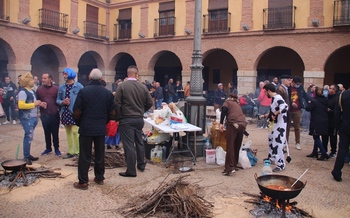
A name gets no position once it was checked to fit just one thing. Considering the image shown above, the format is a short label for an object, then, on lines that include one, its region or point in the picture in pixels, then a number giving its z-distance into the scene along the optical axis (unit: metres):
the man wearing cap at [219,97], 13.91
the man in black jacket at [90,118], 4.77
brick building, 15.13
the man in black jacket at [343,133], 5.41
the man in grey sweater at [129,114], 5.44
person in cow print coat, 6.07
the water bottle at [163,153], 6.77
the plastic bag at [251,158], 6.49
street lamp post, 7.09
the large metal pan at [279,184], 3.61
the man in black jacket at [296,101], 7.98
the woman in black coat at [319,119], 7.02
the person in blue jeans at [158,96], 15.23
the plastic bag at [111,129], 7.31
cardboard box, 6.55
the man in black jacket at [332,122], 7.10
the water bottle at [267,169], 5.02
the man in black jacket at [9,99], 12.07
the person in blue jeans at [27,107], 6.14
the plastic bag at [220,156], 6.53
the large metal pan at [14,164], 4.95
